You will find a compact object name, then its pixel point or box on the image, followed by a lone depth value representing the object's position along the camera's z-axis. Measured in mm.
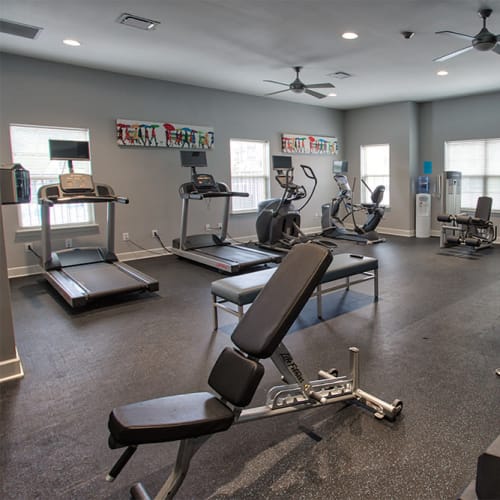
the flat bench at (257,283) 3252
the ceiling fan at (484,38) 3865
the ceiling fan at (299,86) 5848
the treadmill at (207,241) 5785
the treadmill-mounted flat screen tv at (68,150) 4941
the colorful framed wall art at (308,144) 8555
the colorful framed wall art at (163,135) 6336
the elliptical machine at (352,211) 7883
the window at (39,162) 5516
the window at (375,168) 9156
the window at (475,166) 7887
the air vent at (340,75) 6238
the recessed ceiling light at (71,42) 4684
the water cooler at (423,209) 8508
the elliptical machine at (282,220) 6871
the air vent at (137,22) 3990
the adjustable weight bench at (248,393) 1484
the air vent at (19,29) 4160
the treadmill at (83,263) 4336
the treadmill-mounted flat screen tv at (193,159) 6246
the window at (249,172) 7934
